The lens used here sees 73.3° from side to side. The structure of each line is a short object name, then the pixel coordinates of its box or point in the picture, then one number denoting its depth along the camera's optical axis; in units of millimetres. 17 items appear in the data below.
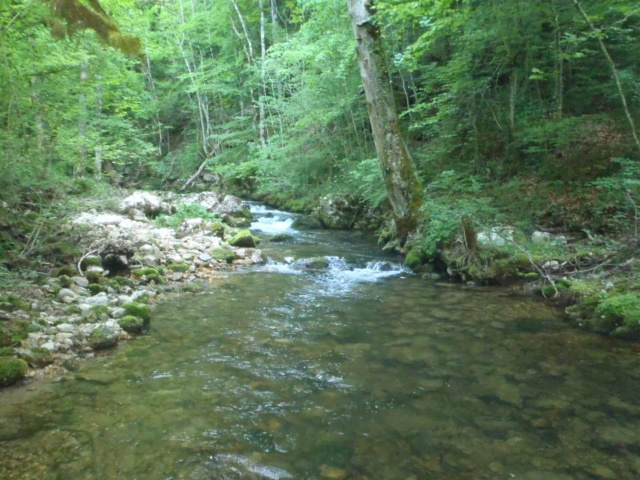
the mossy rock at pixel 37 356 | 3752
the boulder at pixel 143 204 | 13359
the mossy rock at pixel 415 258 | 8367
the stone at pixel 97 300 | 5238
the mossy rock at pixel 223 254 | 9172
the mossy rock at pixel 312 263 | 8727
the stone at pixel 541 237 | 7301
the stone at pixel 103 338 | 4285
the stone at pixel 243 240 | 10477
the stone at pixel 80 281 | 5806
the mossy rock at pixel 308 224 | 14648
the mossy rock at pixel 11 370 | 3406
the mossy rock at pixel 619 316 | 4621
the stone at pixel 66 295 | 5176
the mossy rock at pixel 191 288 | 6758
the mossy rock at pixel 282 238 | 12102
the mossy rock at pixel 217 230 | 11250
